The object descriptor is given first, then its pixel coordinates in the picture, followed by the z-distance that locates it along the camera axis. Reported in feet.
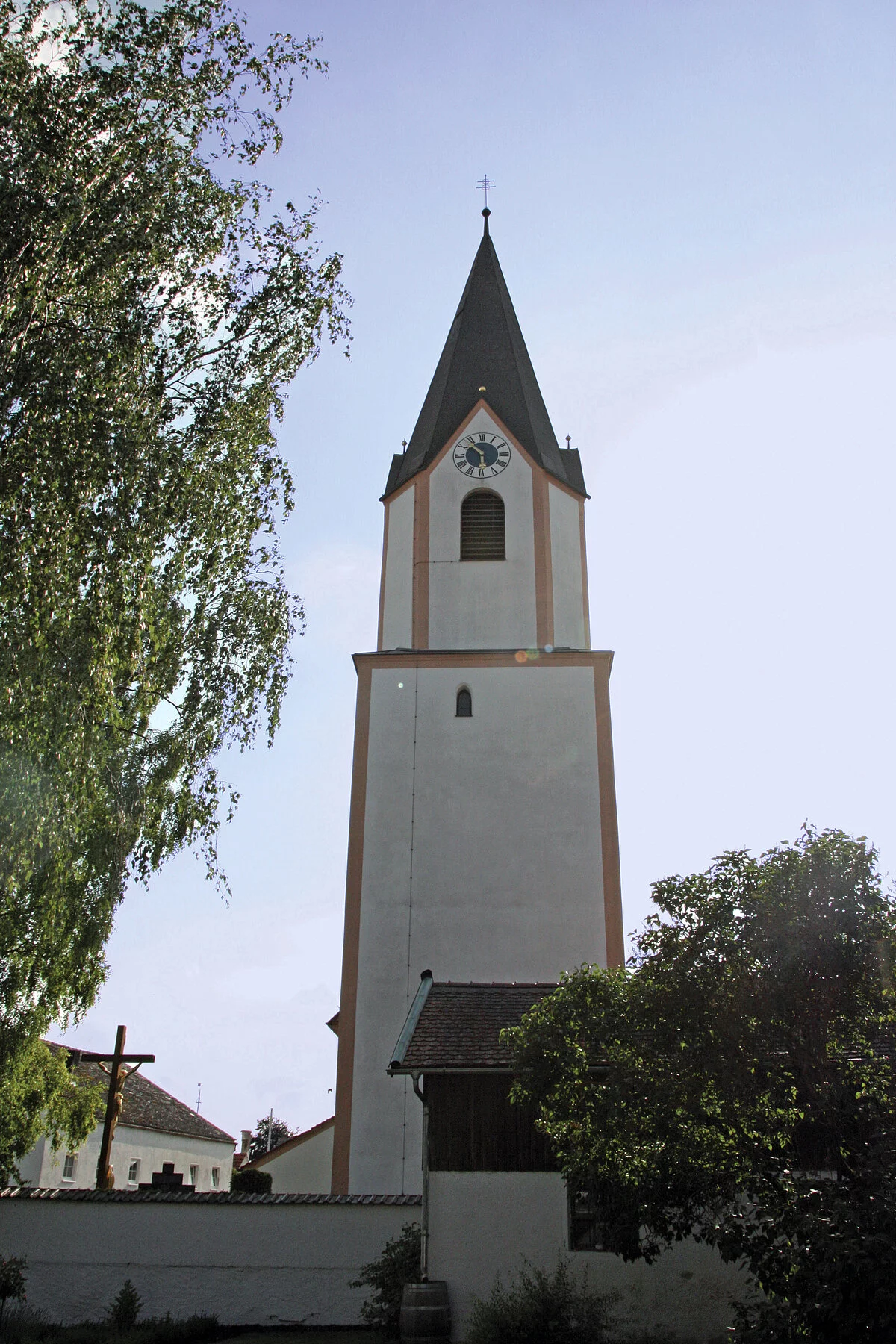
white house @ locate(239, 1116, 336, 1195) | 61.77
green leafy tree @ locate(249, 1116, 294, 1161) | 194.29
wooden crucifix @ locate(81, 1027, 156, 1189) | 55.36
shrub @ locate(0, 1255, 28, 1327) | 40.96
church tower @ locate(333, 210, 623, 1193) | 57.57
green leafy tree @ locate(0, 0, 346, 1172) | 30.22
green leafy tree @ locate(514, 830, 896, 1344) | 25.48
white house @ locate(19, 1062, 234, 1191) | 100.42
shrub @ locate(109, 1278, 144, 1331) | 40.22
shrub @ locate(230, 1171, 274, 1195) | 69.62
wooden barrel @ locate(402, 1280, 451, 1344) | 36.29
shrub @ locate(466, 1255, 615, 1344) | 35.42
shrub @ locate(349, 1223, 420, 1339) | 38.65
